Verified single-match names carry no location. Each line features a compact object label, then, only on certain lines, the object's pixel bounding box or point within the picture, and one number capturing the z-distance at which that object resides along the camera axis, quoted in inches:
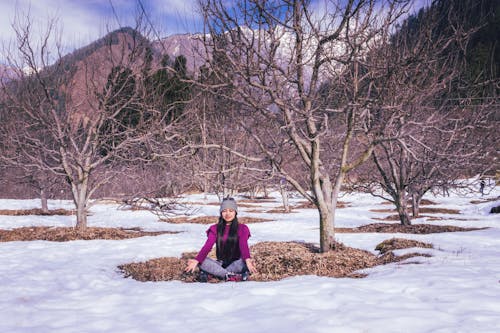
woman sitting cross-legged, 230.2
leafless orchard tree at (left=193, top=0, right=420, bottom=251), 251.4
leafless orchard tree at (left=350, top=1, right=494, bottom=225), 262.2
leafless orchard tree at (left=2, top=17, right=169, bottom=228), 446.6
